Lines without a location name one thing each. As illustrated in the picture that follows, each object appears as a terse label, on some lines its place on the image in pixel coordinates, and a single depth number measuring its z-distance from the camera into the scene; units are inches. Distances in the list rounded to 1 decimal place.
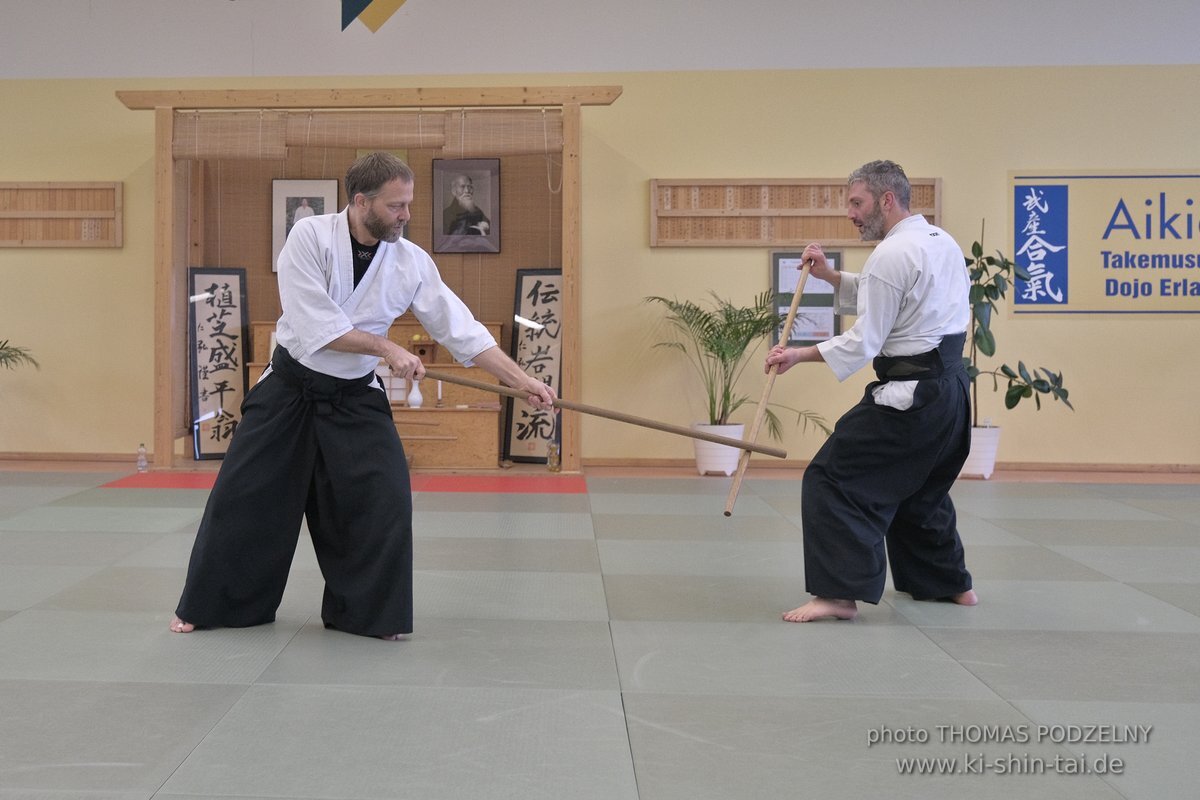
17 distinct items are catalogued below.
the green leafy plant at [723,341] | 260.2
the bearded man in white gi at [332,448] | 115.3
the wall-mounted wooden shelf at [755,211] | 275.6
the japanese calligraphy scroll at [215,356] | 276.2
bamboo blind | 257.3
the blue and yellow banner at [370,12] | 279.4
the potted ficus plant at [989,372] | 253.6
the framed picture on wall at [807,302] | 276.7
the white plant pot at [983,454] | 259.6
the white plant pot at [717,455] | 262.8
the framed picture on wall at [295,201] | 283.3
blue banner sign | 275.7
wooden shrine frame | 256.5
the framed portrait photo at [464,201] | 283.7
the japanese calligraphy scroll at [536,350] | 278.7
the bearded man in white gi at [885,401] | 124.6
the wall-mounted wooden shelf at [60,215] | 279.4
